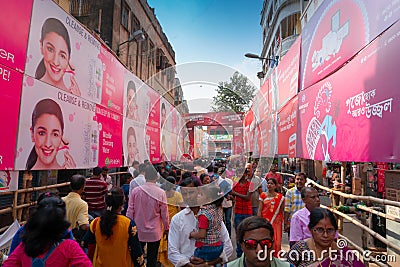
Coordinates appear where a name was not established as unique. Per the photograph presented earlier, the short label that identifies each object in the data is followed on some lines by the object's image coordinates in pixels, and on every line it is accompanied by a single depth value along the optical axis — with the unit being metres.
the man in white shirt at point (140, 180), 4.28
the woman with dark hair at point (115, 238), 2.54
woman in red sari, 4.04
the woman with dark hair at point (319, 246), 2.05
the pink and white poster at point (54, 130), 3.62
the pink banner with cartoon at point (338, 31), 2.92
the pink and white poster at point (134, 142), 7.36
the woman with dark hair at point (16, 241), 2.07
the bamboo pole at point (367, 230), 3.27
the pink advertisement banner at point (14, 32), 3.19
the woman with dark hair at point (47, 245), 1.72
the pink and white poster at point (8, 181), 3.30
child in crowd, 2.65
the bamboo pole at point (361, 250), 3.41
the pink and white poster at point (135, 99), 7.49
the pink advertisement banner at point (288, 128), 5.65
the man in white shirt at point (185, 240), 2.61
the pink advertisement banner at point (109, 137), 5.87
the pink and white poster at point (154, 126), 9.47
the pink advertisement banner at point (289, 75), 5.74
